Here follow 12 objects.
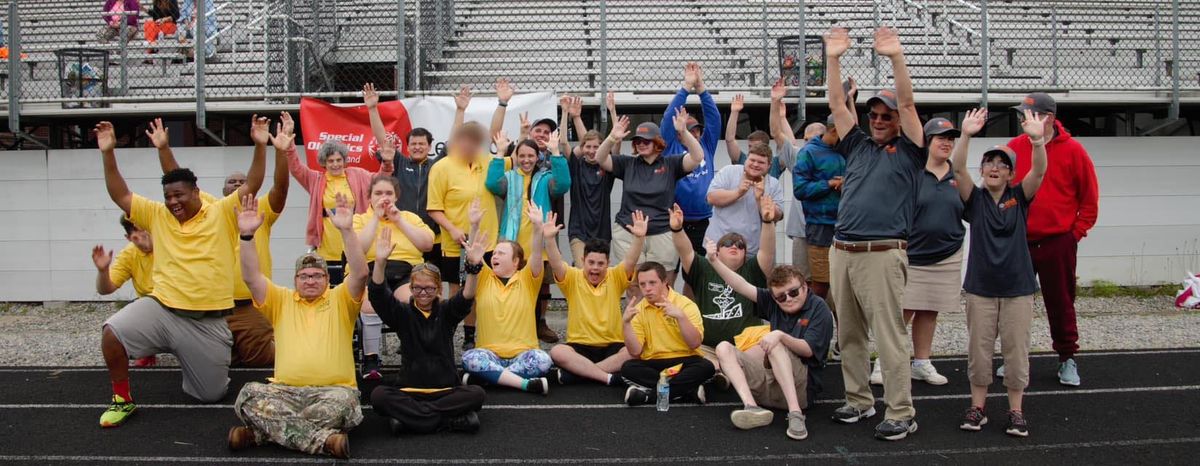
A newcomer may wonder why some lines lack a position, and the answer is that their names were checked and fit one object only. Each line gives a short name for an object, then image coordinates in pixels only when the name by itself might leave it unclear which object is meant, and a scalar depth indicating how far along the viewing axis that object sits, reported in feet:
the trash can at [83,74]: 33.94
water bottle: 20.24
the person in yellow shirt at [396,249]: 22.74
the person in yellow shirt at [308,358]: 17.74
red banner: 31.30
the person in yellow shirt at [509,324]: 21.77
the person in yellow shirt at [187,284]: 20.65
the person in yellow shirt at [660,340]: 20.75
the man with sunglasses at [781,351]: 19.24
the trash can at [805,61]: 33.58
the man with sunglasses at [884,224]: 17.42
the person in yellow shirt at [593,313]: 22.36
